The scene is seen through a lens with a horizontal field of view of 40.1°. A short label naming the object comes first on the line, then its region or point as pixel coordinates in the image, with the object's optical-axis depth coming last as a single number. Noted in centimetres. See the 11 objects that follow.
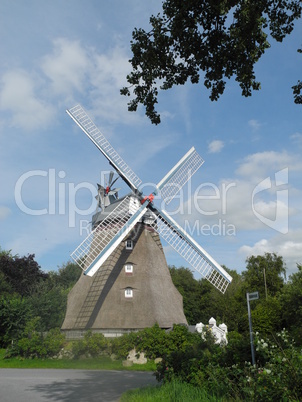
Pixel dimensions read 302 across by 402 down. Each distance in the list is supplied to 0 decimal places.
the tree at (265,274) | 5262
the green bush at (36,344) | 2380
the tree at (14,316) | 2848
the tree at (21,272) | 4600
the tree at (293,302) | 3580
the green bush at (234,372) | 658
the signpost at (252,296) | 1002
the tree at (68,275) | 5922
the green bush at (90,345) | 2202
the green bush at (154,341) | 2145
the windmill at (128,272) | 2327
